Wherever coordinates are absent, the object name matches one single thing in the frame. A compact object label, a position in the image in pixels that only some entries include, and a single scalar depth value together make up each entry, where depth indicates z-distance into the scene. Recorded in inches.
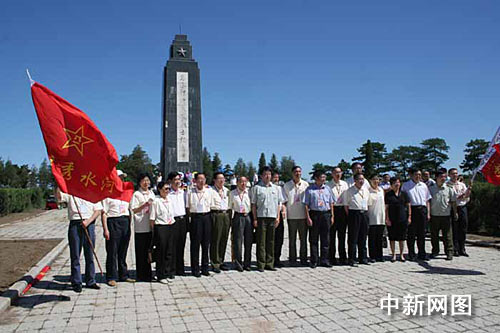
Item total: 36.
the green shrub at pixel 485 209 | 457.1
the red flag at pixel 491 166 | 273.3
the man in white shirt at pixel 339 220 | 287.1
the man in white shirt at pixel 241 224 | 270.4
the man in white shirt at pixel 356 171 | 296.2
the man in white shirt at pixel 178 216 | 247.3
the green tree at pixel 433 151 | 2807.6
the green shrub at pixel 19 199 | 823.7
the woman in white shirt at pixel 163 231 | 235.1
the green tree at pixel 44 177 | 2591.0
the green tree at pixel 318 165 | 2293.8
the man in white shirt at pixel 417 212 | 305.7
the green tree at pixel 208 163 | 2743.6
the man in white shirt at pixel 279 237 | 284.8
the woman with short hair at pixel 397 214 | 296.5
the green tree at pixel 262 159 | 3143.7
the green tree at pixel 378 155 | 1956.0
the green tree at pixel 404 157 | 2551.2
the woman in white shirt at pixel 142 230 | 235.8
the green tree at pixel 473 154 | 2208.4
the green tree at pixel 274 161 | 3354.6
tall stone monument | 780.6
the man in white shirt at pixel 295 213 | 288.0
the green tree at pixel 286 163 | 3648.1
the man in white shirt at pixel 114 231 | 228.4
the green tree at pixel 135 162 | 1960.6
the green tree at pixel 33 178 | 2330.3
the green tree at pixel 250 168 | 3515.0
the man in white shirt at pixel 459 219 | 322.7
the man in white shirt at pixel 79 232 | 210.4
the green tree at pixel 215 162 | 2877.0
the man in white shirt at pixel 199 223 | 253.9
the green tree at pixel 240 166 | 3609.7
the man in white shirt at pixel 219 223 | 264.5
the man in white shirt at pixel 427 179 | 332.5
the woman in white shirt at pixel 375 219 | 292.1
